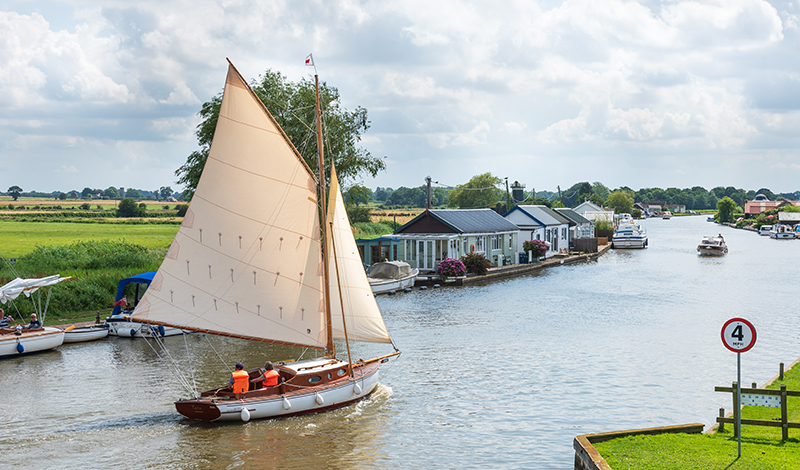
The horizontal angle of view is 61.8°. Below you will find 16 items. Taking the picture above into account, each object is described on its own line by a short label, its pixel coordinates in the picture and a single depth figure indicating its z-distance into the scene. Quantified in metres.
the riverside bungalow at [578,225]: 90.56
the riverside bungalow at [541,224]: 73.94
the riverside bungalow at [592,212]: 112.62
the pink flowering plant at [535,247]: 70.50
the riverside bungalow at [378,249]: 57.25
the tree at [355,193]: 52.12
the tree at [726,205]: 197.38
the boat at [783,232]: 120.31
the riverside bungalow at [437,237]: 58.06
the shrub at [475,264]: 57.78
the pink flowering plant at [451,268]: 54.19
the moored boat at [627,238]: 97.38
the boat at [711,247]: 82.25
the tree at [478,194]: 151.62
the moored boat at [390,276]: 47.75
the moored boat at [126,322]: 31.84
